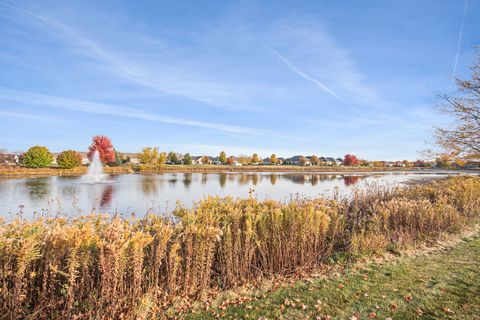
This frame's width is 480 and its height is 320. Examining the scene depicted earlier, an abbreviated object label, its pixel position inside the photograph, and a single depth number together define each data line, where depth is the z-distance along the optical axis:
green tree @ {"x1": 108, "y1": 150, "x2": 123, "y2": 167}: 72.46
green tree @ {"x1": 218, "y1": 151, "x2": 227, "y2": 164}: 107.76
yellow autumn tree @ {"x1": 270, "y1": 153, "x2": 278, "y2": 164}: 121.44
